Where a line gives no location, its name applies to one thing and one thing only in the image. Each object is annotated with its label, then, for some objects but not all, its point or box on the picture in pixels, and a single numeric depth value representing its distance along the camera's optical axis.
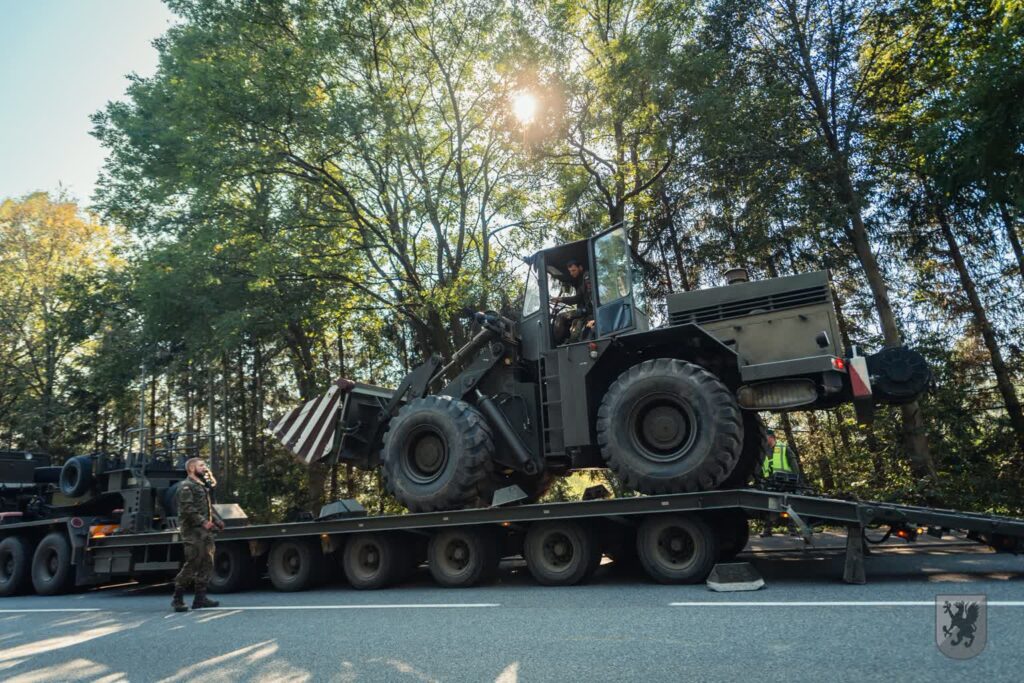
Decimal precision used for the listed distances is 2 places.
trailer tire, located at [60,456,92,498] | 11.76
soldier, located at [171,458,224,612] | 8.41
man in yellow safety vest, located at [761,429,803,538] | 8.52
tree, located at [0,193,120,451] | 29.22
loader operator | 8.83
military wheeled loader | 7.23
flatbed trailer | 6.50
